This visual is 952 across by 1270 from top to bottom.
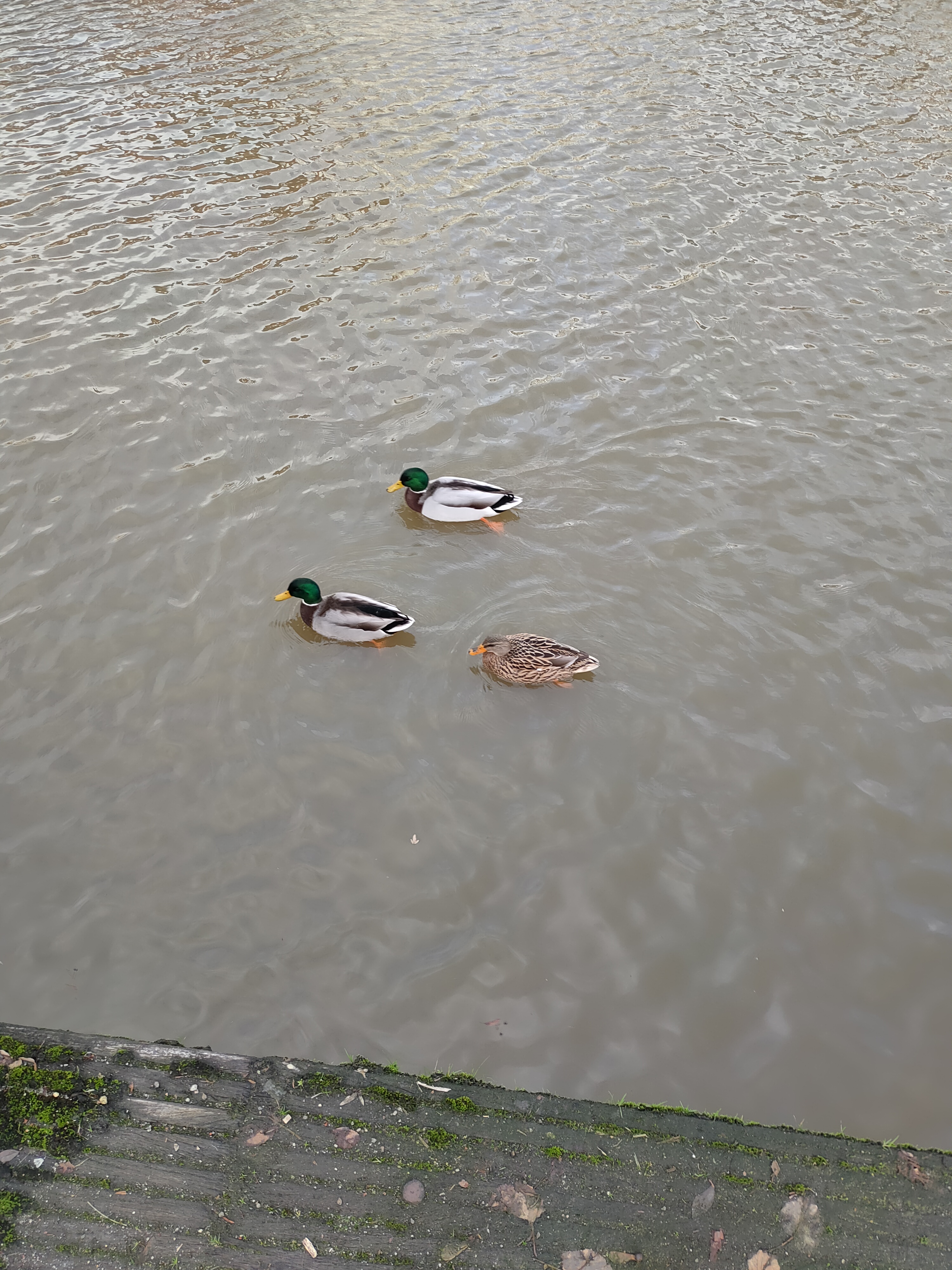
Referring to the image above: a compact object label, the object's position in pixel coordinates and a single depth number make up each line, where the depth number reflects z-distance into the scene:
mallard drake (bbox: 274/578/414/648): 5.89
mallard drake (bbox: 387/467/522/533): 6.64
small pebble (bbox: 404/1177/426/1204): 3.18
